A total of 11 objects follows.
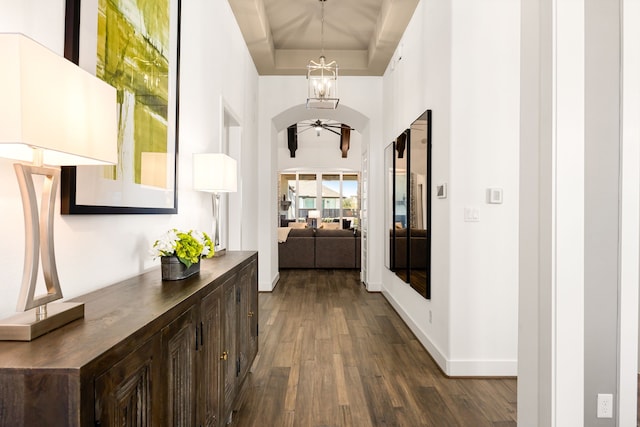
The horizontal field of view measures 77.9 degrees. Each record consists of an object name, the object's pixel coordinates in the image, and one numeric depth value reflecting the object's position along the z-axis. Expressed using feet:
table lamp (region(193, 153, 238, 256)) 8.87
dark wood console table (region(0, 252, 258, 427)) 2.63
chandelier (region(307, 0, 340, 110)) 14.61
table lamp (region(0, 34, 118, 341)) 2.63
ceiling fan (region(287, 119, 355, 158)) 39.01
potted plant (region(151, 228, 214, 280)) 5.80
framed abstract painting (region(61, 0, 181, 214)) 4.89
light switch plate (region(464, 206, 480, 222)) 9.70
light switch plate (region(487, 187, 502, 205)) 9.62
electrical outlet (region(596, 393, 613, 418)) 5.66
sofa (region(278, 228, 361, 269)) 25.81
